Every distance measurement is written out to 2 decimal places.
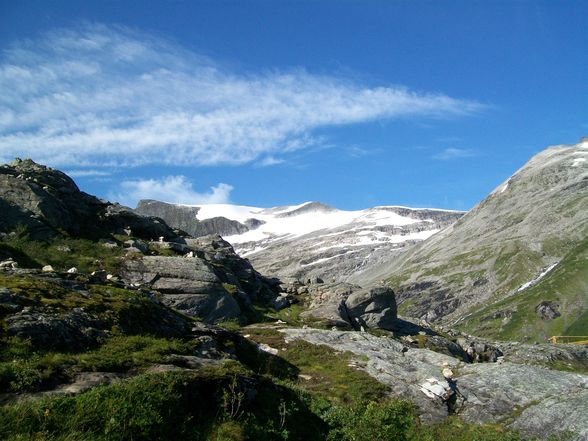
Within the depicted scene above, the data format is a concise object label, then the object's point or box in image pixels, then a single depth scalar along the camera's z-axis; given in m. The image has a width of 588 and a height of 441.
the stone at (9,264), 22.55
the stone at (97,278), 23.41
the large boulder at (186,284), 33.06
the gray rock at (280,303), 48.53
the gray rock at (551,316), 198.38
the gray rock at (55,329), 14.65
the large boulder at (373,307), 50.22
